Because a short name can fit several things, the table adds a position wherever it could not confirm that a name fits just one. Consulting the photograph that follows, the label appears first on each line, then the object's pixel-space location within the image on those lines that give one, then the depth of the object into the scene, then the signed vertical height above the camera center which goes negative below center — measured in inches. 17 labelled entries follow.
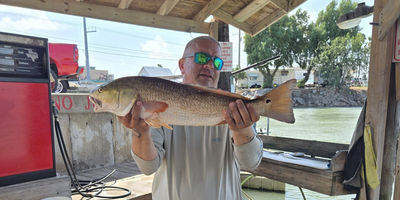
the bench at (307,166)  112.0 -41.9
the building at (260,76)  2287.8 +117.6
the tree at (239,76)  1883.9 +87.2
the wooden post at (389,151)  109.3 -29.9
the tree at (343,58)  1407.5 +174.3
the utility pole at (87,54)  1163.3 +165.5
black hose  132.2 -61.0
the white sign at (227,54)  184.9 +25.5
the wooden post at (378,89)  104.6 -0.8
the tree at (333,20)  1529.3 +441.0
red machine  92.2 -9.8
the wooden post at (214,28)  190.1 +46.9
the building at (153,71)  993.5 +71.8
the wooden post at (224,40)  191.8 +37.7
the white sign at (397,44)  102.3 +18.5
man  64.6 -18.7
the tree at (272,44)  1457.9 +265.4
